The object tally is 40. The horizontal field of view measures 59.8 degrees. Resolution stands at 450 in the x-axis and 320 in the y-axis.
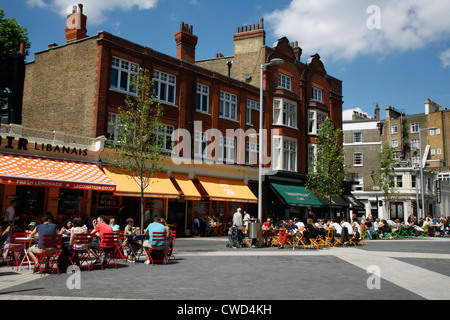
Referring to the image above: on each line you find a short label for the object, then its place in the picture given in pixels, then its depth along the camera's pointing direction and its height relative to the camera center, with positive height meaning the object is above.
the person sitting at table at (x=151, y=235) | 12.06 -0.98
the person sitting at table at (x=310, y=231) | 18.13 -1.16
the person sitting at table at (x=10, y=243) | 11.59 -1.24
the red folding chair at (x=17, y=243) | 11.32 -1.25
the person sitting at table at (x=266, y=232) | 19.97 -1.33
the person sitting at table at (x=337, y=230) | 20.52 -1.20
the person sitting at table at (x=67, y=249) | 10.59 -1.28
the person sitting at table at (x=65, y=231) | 11.90 -0.89
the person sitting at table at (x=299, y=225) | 18.85 -0.92
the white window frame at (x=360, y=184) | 59.50 +3.57
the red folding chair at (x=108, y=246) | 11.59 -1.29
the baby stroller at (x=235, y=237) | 18.56 -1.52
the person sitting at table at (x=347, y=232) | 20.55 -1.29
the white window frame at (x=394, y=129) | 66.44 +13.44
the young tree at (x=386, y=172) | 40.06 +3.69
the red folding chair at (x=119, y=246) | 12.18 -1.42
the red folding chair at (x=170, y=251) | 13.42 -1.61
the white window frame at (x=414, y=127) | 70.12 +14.59
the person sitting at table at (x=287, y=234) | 18.53 -1.31
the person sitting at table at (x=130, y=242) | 13.02 -1.32
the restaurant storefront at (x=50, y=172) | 18.20 +1.39
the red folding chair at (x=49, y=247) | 10.37 -1.22
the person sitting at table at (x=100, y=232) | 11.70 -0.88
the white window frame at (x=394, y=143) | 66.29 +11.05
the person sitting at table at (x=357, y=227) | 21.50 -1.16
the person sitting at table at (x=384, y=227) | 27.92 -1.36
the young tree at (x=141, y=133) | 16.53 +2.98
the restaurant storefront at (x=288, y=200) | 31.47 +0.49
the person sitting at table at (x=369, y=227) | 27.78 -1.38
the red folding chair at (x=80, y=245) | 10.73 -1.18
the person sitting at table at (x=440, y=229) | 32.56 -1.66
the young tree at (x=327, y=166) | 30.97 +3.23
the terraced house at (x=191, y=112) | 22.69 +6.47
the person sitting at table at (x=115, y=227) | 13.54 -0.85
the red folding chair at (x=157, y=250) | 12.02 -1.40
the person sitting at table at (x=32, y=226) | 12.04 -0.77
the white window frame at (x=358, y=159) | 60.66 +7.52
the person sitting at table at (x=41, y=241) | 10.39 -1.05
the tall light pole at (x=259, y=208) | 18.74 -0.14
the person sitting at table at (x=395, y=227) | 28.68 -1.41
